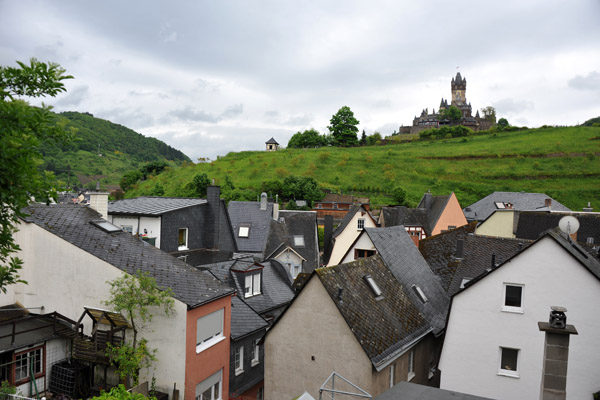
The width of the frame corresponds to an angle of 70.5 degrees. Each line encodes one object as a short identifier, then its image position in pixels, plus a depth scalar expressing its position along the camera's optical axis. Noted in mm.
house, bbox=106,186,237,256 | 24375
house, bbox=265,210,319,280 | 34031
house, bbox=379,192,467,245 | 49438
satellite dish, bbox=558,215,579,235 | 14883
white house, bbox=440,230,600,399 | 13453
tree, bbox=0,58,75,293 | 5406
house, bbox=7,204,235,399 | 13195
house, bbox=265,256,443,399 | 14195
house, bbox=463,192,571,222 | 51406
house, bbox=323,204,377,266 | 41500
